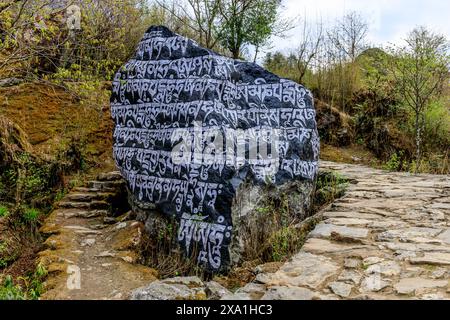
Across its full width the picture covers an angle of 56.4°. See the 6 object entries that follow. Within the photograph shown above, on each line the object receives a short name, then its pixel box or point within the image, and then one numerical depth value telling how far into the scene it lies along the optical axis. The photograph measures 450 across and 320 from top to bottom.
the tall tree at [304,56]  13.35
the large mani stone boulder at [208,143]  5.16
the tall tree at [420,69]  9.67
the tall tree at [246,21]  12.95
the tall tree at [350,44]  13.72
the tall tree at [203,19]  12.72
